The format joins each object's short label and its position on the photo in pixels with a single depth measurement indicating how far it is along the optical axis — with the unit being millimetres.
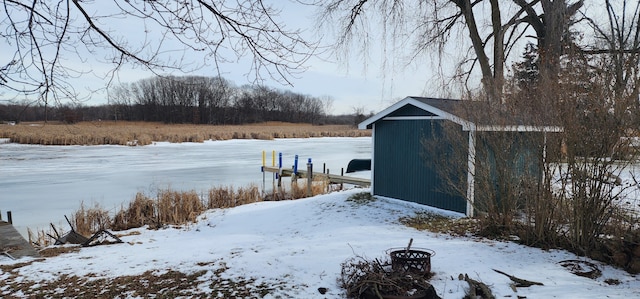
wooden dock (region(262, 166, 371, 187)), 12781
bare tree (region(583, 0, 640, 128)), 4496
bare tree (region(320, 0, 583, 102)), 9695
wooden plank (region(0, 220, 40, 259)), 5819
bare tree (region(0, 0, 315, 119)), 3205
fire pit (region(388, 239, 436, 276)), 4227
